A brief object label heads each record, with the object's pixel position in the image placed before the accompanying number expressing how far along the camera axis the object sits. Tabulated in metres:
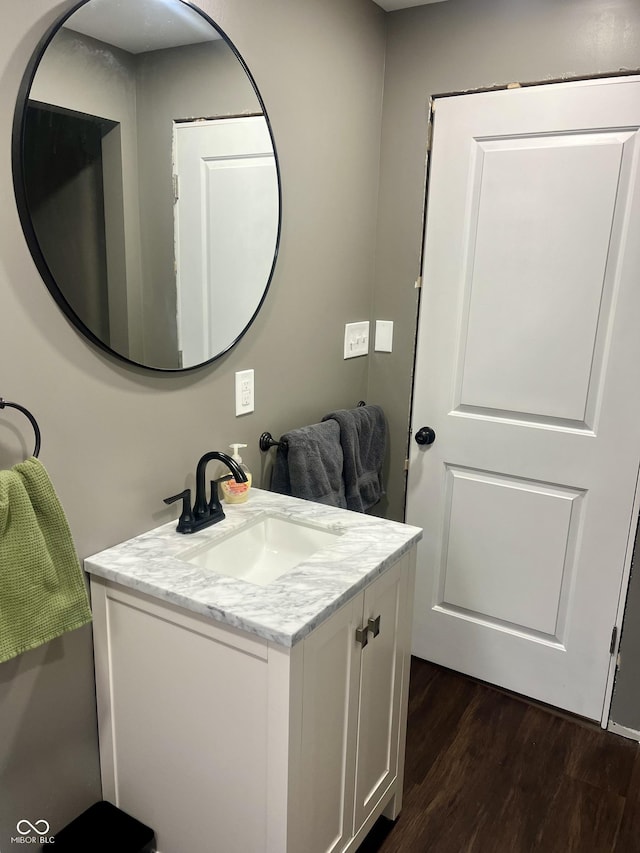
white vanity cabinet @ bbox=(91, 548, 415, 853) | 1.25
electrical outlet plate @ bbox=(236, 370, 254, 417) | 1.81
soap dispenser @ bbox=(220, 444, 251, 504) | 1.75
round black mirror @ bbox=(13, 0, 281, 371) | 1.24
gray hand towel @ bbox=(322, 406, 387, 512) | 2.14
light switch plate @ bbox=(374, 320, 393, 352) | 2.38
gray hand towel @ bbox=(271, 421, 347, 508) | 1.94
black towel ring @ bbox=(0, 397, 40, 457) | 1.18
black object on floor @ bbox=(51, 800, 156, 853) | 1.43
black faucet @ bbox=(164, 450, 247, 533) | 1.55
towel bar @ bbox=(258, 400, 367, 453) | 1.94
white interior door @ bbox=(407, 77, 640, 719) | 1.94
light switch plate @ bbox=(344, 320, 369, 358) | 2.29
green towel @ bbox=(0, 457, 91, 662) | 1.14
